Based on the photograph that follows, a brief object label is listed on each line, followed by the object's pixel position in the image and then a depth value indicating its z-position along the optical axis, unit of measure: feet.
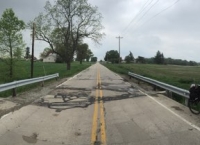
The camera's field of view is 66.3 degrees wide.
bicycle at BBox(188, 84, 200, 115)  17.86
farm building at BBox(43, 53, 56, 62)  293.09
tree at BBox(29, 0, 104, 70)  91.14
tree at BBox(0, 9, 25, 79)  51.68
